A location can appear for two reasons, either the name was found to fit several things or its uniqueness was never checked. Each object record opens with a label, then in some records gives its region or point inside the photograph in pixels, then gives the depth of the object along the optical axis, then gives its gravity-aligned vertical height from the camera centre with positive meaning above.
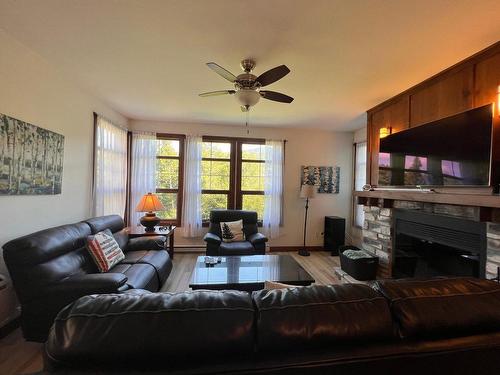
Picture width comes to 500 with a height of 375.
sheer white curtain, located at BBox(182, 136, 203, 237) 4.66 -0.09
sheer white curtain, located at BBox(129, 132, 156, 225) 4.52 +0.27
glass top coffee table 2.35 -0.92
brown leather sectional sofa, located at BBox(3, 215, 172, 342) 1.85 -0.77
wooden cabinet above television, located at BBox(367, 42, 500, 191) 2.05 +0.99
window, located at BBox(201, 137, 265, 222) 4.86 +0.22
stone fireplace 2.07 -0.51
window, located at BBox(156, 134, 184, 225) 4.75 +0.17
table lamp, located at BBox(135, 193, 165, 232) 3.74 -0.40
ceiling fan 2.10 +0.95
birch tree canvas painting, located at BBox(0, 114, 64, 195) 2.05 +0.20
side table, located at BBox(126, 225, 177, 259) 3.56 -0.73
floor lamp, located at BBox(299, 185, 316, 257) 4.74 -0.10
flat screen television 2.07 +0.40
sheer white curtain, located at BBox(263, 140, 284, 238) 4.88 -0.07
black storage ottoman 3.19 -1.02
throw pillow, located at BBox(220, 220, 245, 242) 4.05 -0.76
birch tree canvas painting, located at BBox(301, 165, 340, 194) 5.12 +0.22
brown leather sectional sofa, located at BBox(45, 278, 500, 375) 0.65 -0.42
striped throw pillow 2.42 -0.71
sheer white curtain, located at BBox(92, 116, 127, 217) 3.48 +0.20
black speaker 4.81 -0.89
